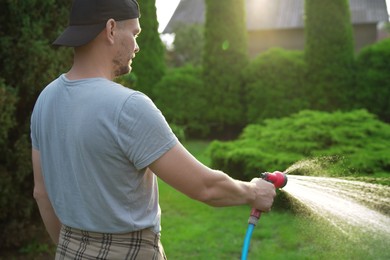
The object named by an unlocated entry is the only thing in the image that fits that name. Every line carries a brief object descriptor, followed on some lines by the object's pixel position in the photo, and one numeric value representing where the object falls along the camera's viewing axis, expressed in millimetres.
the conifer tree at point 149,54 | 13625
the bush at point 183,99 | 14273
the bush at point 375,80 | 12625
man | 1712
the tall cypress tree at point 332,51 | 12898
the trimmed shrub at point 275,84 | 13312
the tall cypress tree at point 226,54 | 13836
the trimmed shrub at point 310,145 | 6402
